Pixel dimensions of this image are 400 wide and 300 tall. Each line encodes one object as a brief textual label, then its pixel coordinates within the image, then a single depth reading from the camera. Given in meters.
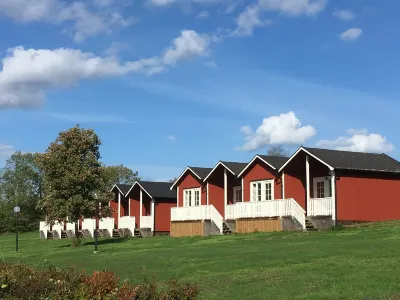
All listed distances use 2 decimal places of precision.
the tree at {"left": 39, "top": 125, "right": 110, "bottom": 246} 32.78
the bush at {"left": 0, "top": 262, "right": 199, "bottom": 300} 8.18
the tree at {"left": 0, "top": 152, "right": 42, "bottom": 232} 78.94
